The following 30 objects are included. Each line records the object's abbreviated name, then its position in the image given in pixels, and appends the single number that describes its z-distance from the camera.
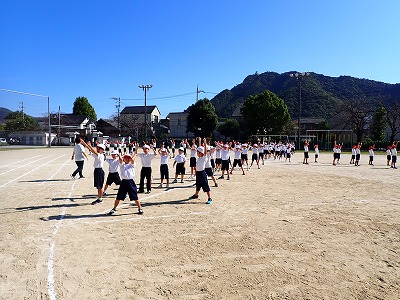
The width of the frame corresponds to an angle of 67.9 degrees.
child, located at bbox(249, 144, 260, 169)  22.11
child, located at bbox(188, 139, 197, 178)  15.01
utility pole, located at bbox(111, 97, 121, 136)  73.95
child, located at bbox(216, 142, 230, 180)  14.96
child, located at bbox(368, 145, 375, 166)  23.80
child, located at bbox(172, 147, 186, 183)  14.02
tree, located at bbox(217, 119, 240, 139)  63.09
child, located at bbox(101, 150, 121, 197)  9.88
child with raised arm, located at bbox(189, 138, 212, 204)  9.89
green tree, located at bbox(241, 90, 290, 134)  55.34
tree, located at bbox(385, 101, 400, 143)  54.34
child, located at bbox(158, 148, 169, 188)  12.59
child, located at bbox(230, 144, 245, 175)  17.52
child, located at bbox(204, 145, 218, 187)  12.36
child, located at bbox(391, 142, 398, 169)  21.80
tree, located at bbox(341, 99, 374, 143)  56.69
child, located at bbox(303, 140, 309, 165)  24.08
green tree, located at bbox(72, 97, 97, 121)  86.50
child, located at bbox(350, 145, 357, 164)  23.82
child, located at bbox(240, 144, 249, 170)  19.22
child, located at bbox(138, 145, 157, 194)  11.08
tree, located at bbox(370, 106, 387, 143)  57.28
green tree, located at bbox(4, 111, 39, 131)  79.56
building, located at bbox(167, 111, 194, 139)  75.75
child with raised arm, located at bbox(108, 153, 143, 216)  8.04
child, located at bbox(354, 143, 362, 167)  23.55
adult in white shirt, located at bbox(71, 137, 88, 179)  14.44
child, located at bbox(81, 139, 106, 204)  9.61
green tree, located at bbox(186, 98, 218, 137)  58.72
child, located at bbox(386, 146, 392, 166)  22.32
